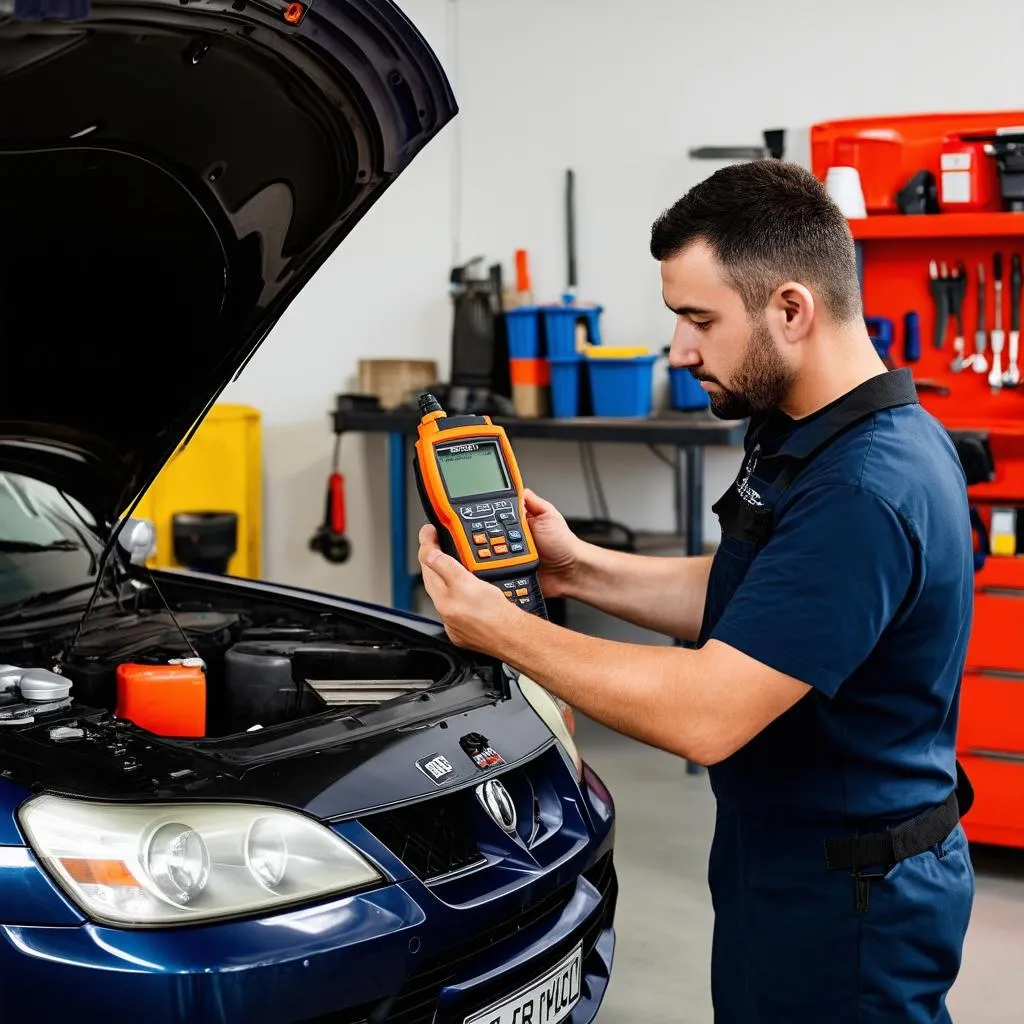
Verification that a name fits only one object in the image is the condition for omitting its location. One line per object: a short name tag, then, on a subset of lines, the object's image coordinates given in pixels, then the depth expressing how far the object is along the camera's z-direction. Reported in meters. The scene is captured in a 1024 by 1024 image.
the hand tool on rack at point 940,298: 3.75
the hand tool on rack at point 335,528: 5.43
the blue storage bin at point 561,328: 4.64
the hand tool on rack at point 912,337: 3.78
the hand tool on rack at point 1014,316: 3.71
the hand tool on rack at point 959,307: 3.75
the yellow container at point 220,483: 4.93
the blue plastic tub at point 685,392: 4.59
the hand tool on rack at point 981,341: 3.74
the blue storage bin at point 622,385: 4.48
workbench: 4.19
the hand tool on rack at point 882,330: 3.72
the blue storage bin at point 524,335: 4.69
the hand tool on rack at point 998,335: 3.72
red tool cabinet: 3.28
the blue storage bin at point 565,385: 4.57
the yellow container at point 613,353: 4.48
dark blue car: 1.54
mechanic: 1.36
